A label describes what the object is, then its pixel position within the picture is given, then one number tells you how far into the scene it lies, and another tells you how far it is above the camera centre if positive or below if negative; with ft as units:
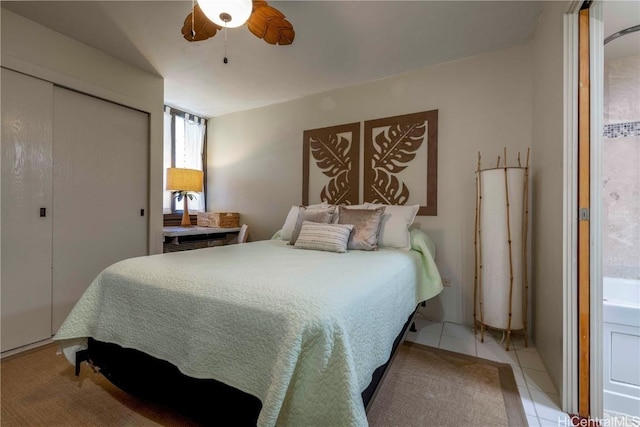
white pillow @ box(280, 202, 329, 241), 8.68 -0.31
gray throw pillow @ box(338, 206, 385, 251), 6.95 -0.29
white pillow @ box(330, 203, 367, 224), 8.02 +0.00
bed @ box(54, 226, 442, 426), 2.88 -1.44
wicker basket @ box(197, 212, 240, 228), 11.76 -0.28
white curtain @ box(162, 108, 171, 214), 11.84 +2.83
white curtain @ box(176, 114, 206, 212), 12.62 +3.11
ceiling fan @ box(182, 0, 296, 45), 4.40 +3.83
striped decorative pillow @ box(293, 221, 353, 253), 6.73 -0.60
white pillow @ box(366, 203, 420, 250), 7.23 -0.34
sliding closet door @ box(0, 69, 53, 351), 6.37 +0.05
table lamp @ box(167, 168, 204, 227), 11.03 +1.26
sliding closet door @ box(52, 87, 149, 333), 7.30 +0.66
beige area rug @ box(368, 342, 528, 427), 4.33 -3.26
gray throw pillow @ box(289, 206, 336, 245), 7.80 -0.09
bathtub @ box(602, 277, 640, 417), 4.76 -2.53
